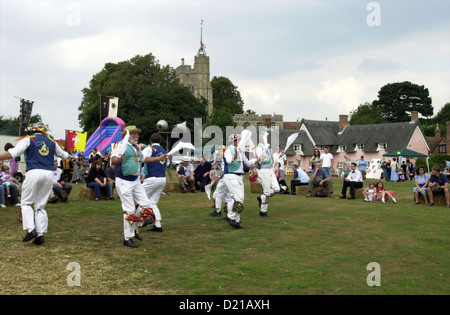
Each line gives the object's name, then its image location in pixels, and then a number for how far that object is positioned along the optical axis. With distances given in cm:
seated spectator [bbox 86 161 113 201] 1694
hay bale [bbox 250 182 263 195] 2189
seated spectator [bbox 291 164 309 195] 2150
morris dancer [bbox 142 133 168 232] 1071
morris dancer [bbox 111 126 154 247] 881
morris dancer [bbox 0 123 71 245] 855
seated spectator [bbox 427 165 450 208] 1642
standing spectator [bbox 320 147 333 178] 2016
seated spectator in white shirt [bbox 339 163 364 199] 1905
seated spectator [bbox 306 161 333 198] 1994
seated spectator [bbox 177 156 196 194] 2144
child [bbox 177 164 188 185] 2158
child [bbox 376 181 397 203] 1799
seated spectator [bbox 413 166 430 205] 1702
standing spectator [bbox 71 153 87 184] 2661
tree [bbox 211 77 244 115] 10669
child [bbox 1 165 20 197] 1476
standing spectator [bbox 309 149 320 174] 1997
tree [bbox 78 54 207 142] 6400
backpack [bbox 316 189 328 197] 1994
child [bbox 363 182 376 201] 1836
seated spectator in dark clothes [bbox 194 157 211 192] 2227
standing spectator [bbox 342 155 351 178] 3032
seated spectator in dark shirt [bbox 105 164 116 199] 1773
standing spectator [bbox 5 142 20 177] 1965
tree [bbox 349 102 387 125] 8638
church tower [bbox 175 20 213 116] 12181
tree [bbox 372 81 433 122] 8825
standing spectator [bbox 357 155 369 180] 2922
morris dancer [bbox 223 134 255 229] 1116
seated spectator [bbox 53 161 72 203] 1587
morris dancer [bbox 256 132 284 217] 1314
